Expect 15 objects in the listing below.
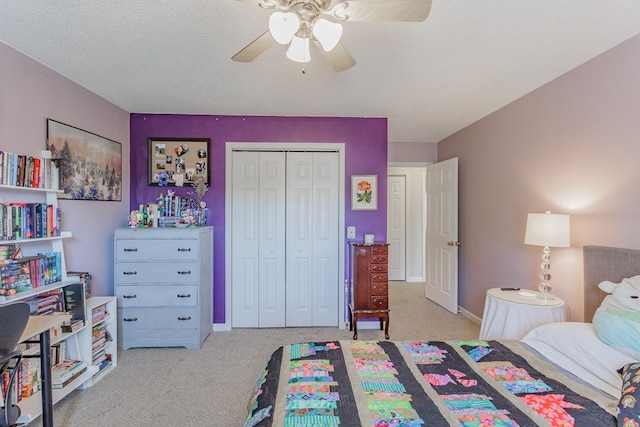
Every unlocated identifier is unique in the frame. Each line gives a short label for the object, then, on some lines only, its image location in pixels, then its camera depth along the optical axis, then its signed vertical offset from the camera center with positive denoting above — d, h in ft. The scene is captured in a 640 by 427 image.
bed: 3.70 -2.47
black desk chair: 4.26 -1.77
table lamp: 7.34 -0.48
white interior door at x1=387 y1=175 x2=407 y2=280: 19.60 -0.64
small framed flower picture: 11.68 +0.71
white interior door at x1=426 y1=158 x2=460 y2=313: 13.14 -1.00
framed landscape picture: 8.07 +1.47
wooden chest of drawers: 10.42 -2.33
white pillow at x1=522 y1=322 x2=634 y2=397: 4.69 -2.38
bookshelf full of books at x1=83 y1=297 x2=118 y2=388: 7.89 -3.38
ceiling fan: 4.15 +2.76
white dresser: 9.71 -2.33
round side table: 7.29 -2.44
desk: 5.36 -2.75
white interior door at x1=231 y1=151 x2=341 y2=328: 11.69 -1.13
